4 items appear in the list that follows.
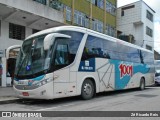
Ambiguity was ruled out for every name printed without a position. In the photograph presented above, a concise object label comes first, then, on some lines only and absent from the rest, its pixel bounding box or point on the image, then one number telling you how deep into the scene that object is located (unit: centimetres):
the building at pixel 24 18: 1864
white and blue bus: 1079
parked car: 2722
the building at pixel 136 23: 4569
